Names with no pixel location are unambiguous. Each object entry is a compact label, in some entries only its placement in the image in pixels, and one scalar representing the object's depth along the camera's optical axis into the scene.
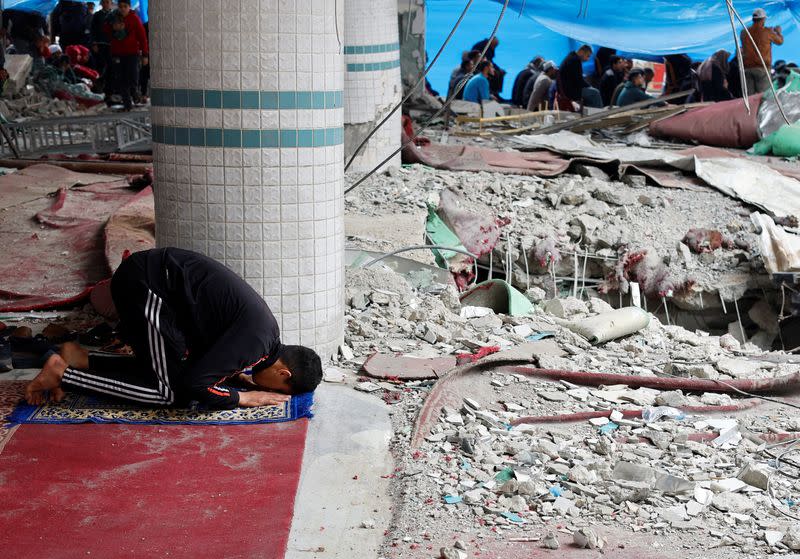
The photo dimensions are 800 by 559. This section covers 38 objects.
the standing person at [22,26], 17.81
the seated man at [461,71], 15.20
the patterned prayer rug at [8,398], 3.92
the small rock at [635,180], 9.57
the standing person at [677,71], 17.11
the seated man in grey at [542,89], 16.48
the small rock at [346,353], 5.00
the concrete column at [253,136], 4.34
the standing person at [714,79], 15.72
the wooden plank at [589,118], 12.99
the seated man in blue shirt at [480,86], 15.73
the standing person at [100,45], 17.17
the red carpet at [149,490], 3.14
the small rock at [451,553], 3.06
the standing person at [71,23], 18.34
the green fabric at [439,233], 8.05
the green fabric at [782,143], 11.38
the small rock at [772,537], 3.21
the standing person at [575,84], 16.34
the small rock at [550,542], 3.16
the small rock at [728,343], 6.33
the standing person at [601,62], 17.77
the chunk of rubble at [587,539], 3.15
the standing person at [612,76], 16.89
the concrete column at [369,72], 9.81
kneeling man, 4.09
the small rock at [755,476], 3.66
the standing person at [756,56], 13.51
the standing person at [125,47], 14.84
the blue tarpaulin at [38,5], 17.36
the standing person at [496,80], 18.45
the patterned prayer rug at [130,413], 4.09
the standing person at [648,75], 16.61
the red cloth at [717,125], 12.21
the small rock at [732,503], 3.47
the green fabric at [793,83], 12.59
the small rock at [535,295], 7.33
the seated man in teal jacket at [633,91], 15.11
